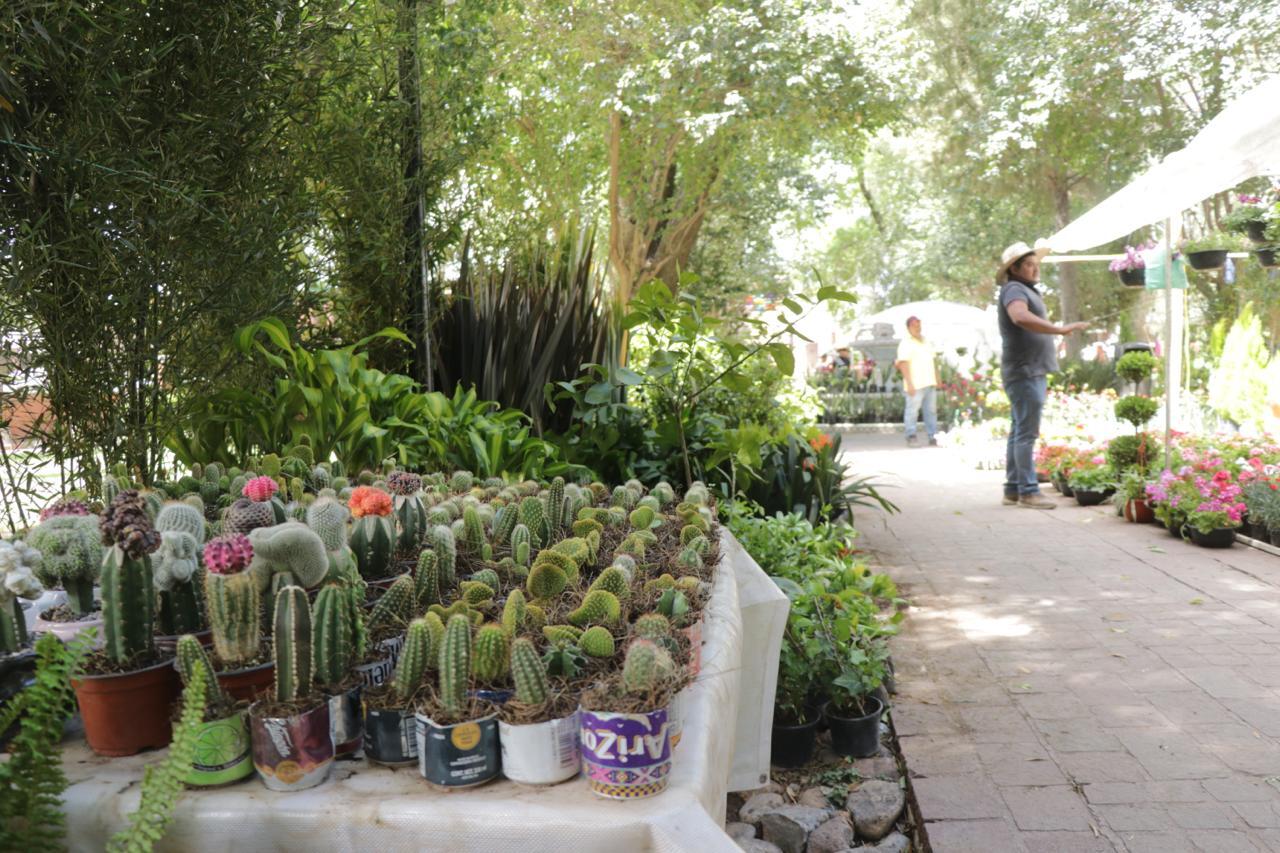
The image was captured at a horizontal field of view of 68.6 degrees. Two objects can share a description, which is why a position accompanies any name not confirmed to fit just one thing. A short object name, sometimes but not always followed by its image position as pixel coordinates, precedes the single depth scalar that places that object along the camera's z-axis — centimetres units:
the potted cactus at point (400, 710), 126
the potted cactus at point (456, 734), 121
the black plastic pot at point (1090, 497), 770
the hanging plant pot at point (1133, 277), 851
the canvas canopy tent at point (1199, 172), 504
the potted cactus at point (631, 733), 117
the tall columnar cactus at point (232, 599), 130
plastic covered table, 114
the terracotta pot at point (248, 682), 131
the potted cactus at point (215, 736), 121
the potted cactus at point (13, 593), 140
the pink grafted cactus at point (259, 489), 176
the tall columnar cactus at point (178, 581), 142
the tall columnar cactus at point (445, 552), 179
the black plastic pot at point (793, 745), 297
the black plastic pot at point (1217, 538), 584
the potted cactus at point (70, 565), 145
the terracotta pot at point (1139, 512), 675
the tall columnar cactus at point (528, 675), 123
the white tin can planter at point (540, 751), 121
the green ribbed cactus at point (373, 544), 174
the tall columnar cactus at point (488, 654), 129
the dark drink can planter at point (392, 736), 126
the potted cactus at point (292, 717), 120
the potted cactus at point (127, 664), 127
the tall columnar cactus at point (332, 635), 125
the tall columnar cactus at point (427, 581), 166
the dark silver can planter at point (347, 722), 127
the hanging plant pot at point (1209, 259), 813
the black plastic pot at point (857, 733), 302
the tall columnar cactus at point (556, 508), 217
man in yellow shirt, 1251
